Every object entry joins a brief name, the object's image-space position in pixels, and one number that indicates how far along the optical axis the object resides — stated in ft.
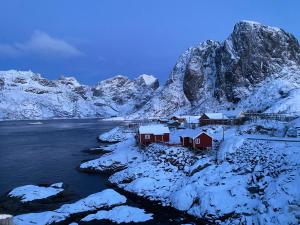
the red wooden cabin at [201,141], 167.94
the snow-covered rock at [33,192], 131.54
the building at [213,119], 278.67
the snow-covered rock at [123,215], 110.93
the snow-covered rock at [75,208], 107.45
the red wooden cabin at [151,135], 207.62
